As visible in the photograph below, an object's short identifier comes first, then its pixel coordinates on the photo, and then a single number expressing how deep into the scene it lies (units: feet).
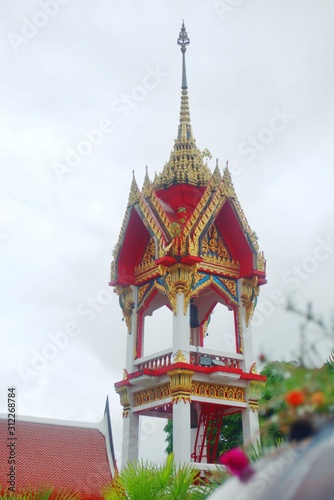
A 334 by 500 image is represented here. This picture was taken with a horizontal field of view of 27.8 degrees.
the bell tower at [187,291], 51.83
